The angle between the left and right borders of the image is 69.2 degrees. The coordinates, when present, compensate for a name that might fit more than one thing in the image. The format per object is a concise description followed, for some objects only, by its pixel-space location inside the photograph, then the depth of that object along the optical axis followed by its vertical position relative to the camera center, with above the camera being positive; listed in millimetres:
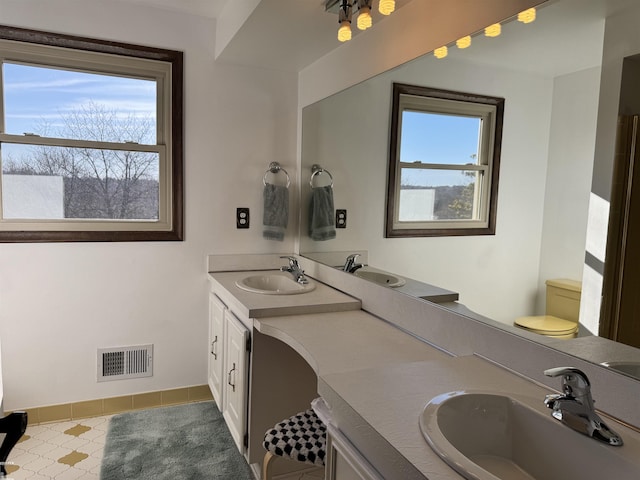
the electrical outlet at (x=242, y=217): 2895 -98
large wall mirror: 1152 +133
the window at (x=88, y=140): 2461 +315
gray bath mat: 2156 -1263
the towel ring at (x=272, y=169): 2926 +209
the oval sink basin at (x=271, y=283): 2500 -460
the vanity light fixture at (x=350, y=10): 1557 +706
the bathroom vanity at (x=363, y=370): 975 -475
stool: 1562 -821
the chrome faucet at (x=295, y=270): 2522 -386
